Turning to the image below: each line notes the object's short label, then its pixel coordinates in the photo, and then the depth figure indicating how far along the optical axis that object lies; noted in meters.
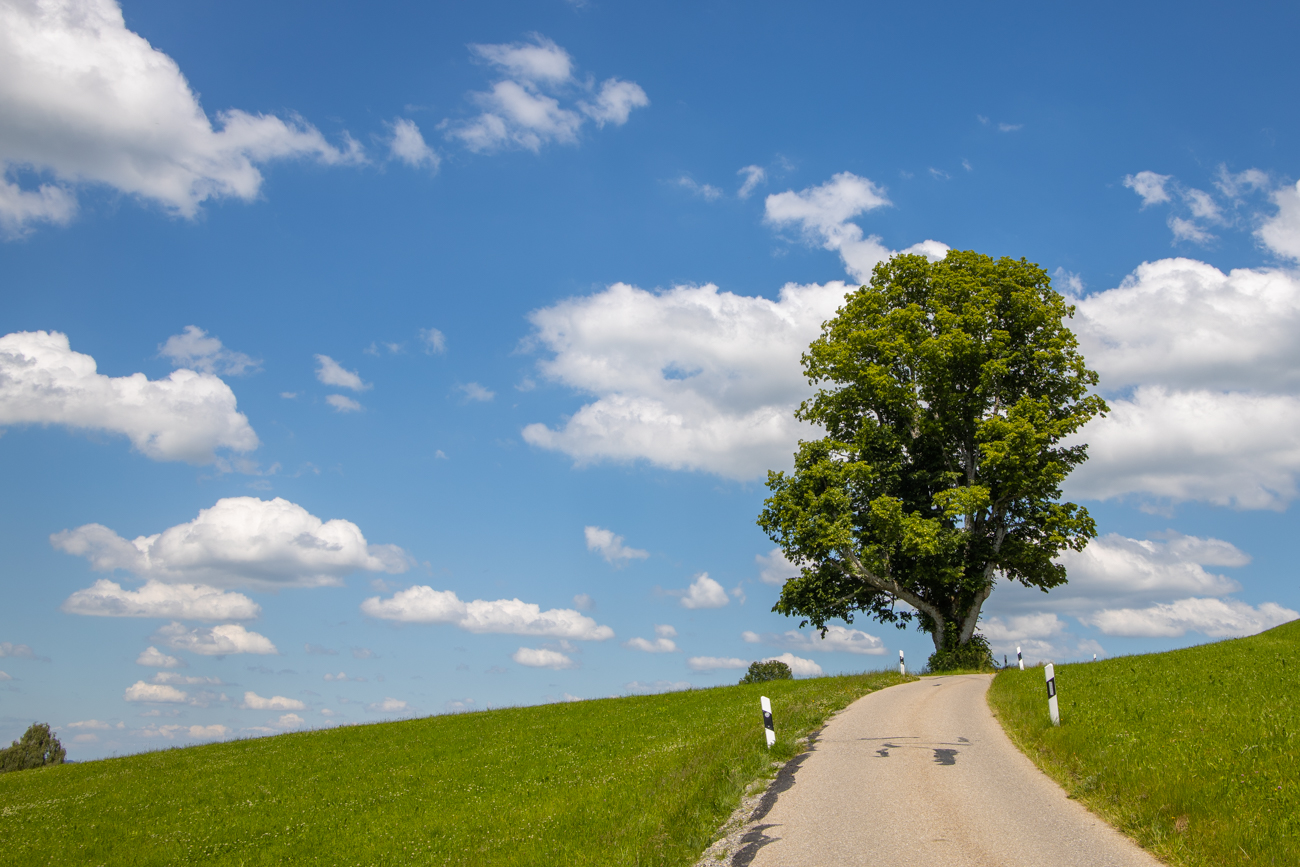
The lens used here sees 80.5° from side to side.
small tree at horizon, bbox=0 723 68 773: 54.66
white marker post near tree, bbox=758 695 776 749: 14.53
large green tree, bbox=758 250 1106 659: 33.25
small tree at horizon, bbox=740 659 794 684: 37.56
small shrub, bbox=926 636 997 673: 34.28
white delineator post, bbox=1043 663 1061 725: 14.78
